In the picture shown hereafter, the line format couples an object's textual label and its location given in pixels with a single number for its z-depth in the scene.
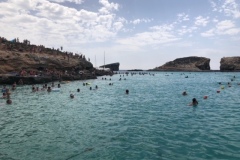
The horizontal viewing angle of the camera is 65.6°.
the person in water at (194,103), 22.68
